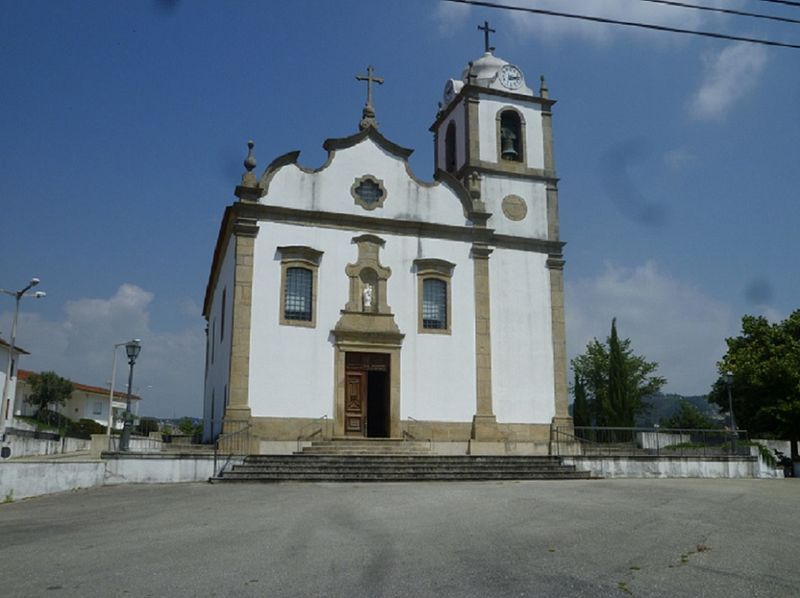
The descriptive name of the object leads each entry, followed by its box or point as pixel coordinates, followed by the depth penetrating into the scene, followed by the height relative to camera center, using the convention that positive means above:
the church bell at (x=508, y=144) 26.33 +10.45
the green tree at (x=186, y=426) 55.79 +0.82
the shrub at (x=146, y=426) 48.62 +0.72
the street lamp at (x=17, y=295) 29.56 +5.63
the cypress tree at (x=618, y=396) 36.97 +2.15
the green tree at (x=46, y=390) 66.62 +4.07
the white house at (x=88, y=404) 79.06 +3.48
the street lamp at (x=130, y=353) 18.98 +2.17
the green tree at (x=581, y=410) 41.81 +1.61
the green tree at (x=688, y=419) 59.20 +1.64
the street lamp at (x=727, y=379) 24.95 +2.05
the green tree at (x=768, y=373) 26.69 +2.43
